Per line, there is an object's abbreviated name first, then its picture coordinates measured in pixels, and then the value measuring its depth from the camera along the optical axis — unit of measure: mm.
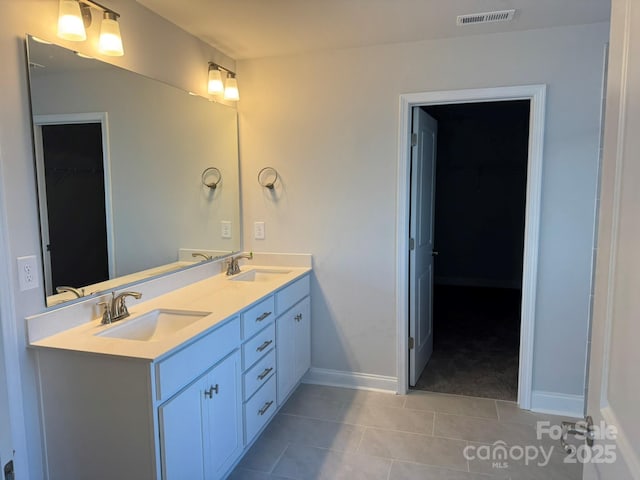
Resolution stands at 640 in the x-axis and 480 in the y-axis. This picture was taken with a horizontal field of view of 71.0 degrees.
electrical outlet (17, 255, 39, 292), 1721
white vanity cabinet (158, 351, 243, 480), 1755
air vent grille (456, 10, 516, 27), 2479
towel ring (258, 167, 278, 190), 3359
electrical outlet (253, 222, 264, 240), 3432
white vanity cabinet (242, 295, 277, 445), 2393
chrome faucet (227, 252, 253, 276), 3144
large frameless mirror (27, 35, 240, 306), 1854
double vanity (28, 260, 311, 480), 1691
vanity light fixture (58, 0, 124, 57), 1825
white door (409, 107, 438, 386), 3229
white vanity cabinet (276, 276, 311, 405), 2850
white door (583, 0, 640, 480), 823
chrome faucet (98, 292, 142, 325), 2047
